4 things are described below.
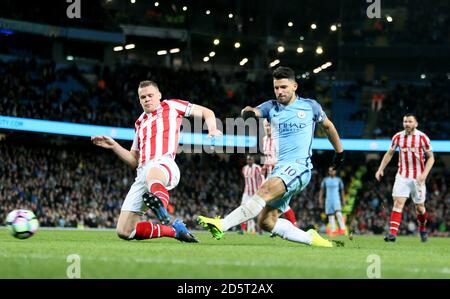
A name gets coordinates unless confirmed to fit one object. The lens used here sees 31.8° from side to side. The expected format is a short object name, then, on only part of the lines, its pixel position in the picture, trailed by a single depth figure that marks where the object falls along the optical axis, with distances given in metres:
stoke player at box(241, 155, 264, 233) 23.64
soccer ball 10.73
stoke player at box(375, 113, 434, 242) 15.53
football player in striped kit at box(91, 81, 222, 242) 10.45
